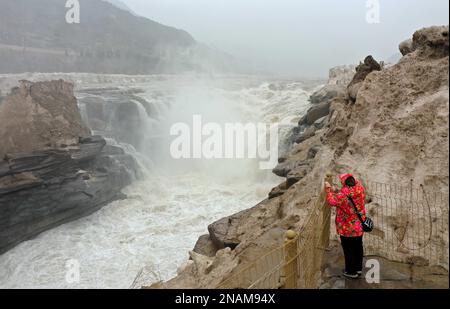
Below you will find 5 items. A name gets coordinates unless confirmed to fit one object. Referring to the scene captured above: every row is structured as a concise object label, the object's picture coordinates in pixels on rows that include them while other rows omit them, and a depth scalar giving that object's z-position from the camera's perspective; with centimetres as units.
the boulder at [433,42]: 583
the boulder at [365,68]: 1026
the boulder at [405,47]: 820
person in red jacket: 439
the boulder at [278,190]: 963
